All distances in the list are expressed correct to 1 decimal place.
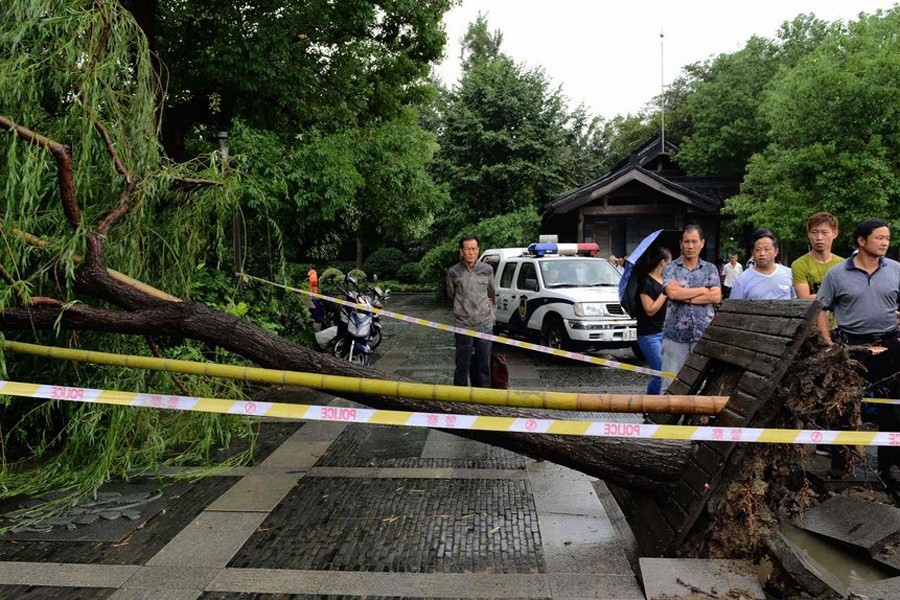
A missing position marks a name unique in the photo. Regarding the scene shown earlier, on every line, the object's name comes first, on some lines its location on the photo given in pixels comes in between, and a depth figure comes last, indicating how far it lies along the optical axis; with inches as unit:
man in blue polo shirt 180.2
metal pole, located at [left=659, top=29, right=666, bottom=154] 1092.0
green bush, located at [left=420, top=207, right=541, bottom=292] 894.4
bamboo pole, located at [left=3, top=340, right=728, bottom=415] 124.2
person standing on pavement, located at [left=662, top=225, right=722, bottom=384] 197.6
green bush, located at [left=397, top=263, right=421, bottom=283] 1406.3
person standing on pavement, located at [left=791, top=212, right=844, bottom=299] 204.1
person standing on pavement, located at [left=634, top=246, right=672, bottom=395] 222.5
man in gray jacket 253.4
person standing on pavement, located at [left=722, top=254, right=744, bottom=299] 587.2
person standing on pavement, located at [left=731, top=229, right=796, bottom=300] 197.3
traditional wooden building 851.4
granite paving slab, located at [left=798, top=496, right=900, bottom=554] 126.0
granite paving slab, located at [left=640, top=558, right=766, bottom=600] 114.5
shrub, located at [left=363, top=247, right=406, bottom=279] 1476.4
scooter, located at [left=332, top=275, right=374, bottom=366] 395.5
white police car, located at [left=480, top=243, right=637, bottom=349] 407.5
